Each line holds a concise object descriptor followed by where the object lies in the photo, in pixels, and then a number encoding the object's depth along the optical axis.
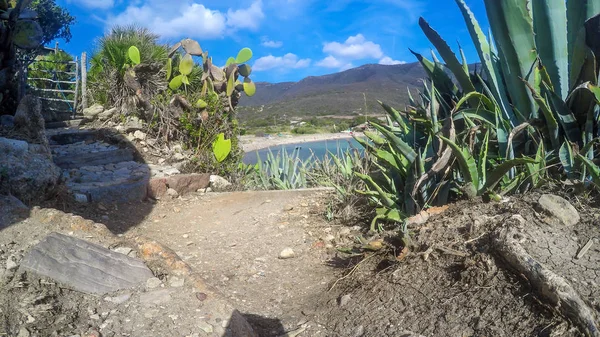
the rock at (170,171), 6.80
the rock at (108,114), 9.03
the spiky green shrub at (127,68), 8.95
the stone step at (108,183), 5.33
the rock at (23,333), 1.92
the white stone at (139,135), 8.33
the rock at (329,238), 4.17
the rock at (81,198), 5.08
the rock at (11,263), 2.37
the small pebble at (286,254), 3.97
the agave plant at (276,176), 7.49
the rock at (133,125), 8.48
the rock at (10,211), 2.90
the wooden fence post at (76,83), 11.75
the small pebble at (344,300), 2.82
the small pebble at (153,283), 2.50
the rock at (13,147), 4.12
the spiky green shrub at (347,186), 4.39
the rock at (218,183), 7.26
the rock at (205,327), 2.25
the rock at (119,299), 2.33
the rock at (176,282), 2.55
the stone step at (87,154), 6.75
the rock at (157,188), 5.98
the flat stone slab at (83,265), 2.38
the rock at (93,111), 9.44
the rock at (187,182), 6.34
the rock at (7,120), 5.43
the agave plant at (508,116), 3.12
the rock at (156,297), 2.37
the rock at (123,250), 2.75
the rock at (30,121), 4.77
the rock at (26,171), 3.88
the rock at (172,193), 6.23
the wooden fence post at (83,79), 11.48
